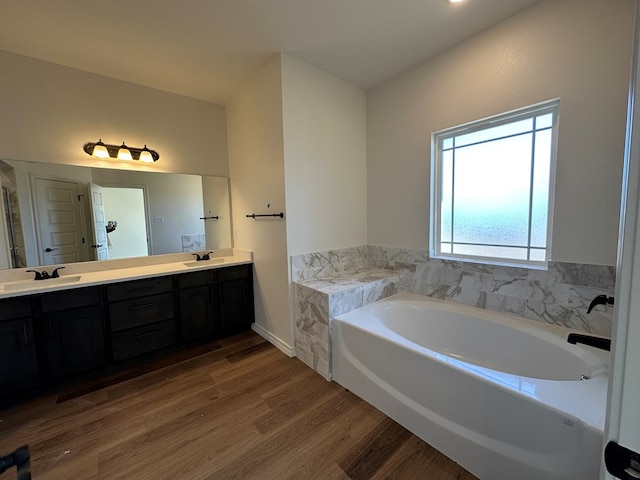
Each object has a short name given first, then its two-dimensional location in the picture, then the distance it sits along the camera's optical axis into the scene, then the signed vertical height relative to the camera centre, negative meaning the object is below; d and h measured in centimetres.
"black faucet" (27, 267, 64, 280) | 229 -44
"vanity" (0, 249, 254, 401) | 195 -79
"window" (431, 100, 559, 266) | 196 +21
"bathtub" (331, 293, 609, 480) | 116 -97
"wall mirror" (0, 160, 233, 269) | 226 +9
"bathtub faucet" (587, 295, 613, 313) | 147 -50
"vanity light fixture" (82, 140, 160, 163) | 256 +71
